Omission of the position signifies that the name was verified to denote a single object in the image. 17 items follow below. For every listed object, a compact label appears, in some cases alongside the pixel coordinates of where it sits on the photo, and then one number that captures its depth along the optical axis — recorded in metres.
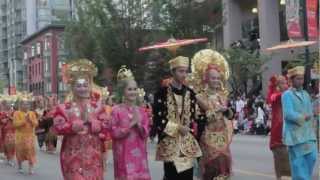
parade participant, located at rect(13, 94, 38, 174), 15.37
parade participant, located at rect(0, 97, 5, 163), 18.44
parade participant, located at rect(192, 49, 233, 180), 7.92
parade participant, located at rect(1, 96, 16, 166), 16.86
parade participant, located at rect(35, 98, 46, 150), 22.45
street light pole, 20.47
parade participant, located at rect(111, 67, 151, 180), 7.61
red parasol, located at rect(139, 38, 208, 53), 11.39
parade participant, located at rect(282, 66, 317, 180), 8.83
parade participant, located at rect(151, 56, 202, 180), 7.57
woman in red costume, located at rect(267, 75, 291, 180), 10.28
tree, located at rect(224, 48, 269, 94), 34.47
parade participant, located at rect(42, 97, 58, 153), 21.28
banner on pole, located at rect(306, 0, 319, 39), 20.30
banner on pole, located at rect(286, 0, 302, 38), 20.30
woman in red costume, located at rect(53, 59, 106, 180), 7.41
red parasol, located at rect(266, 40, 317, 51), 16.04
